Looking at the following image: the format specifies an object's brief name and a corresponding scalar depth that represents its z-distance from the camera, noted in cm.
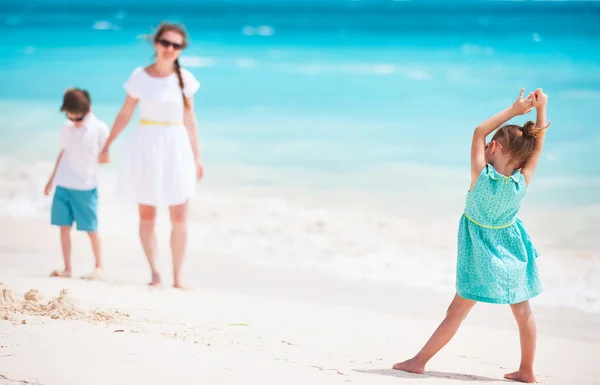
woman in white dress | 1005
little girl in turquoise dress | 666
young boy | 1045
